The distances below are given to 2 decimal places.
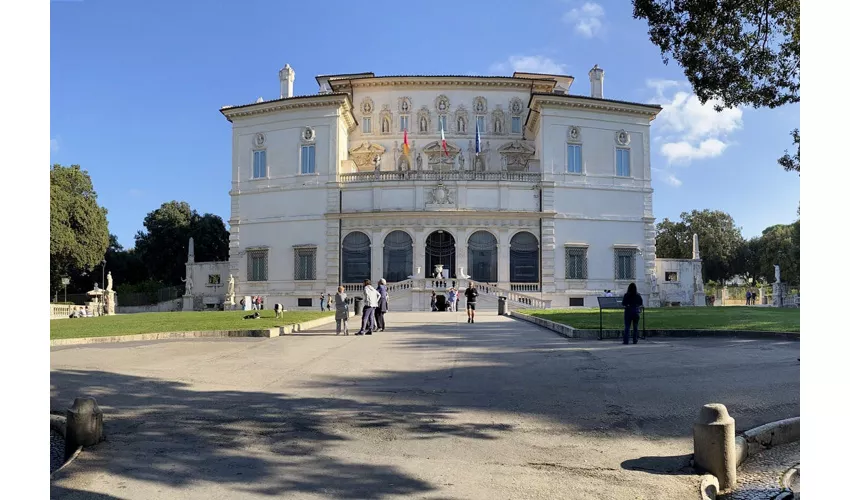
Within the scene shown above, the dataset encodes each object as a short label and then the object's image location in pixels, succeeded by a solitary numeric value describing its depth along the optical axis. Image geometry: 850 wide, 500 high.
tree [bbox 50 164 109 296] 40.41
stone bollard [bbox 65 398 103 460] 5.61
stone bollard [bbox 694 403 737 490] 4.92
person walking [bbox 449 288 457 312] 34.33
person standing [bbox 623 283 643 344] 13.91
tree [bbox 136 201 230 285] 59.00
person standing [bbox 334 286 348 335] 16.94
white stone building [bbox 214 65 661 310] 40.38
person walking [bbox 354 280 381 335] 17.16
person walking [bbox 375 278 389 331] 18.63
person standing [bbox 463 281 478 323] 22.52
